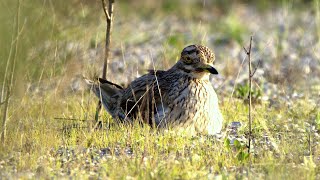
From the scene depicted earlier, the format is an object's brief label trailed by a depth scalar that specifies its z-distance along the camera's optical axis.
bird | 16.45
